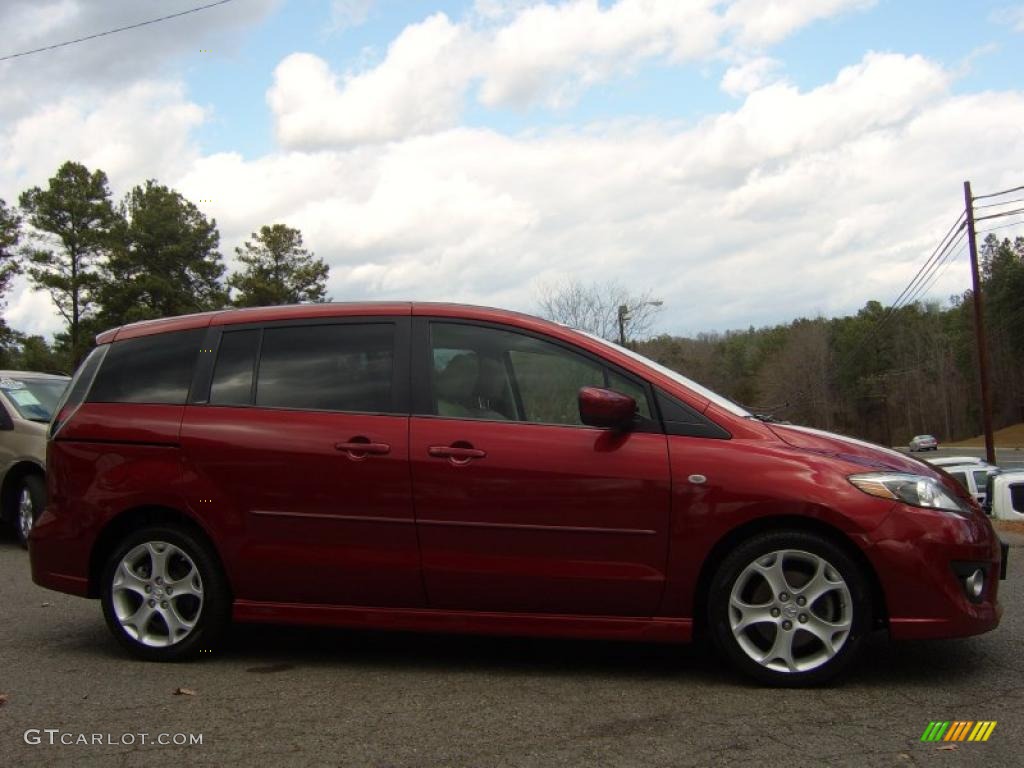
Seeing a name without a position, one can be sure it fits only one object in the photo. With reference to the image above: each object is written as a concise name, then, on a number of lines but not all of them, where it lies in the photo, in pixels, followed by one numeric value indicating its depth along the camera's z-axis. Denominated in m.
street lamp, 35.10
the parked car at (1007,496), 21.06
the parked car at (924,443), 73.38
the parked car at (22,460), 8.30
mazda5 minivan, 4.04
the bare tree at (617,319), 35.66
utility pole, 28.86
